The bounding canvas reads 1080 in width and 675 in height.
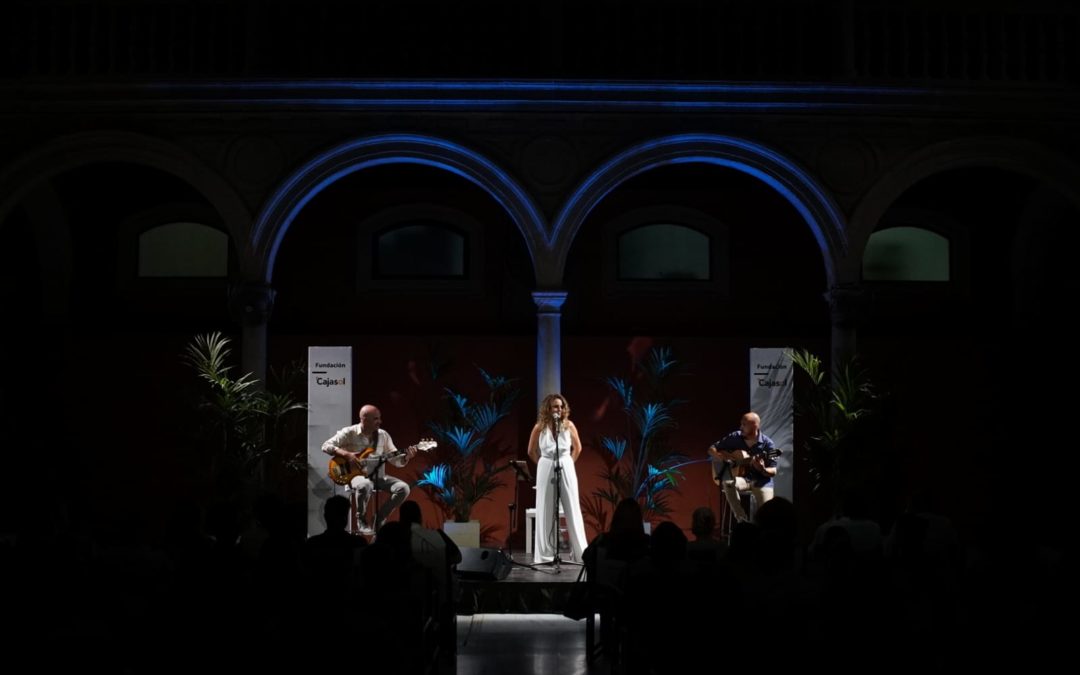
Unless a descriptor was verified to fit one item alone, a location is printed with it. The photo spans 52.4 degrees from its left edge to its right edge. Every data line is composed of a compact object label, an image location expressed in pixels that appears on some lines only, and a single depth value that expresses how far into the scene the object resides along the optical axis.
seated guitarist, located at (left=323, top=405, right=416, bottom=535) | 12.49
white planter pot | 12.54
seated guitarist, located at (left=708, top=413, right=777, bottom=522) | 12.32
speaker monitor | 8.59
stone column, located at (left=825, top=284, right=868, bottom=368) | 12.12
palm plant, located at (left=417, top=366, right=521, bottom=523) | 12.84
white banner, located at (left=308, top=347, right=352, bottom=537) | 13.49
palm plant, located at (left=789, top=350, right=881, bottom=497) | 11.45
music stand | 12.14
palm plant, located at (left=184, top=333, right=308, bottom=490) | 11.41
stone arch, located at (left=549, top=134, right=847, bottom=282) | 12.15
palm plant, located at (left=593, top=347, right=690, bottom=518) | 13.25
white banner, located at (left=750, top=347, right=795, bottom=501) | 13.45
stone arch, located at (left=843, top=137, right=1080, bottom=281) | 12.07
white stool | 12.54
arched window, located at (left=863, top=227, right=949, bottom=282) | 14.70
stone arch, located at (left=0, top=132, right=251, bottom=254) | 12.04
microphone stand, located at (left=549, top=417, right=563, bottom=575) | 11.45
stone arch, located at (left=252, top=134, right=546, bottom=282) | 12.14
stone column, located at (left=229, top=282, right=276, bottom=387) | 12.16
